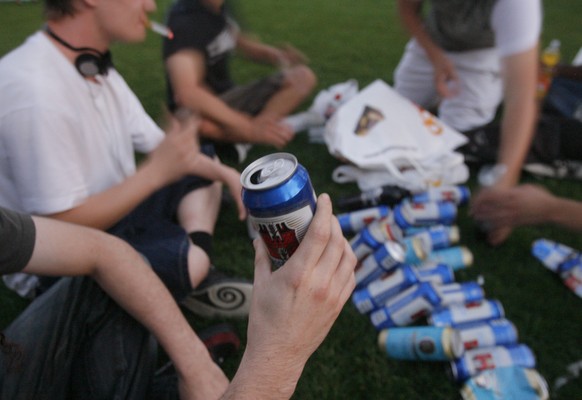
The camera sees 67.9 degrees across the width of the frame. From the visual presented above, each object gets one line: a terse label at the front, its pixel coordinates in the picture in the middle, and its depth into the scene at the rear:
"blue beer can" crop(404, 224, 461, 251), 2.03
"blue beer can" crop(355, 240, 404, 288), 1.82
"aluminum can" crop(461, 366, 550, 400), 1.38
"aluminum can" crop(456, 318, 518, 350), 1.58
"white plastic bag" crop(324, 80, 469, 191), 2.57
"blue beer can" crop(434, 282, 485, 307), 1.74
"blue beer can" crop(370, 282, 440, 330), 1.70
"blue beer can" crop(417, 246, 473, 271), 2.01
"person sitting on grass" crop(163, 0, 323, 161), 2.40
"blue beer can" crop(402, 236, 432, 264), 1.92
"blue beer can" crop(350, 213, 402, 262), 1.92
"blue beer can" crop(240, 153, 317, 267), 0.81
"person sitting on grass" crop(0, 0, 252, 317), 1.32
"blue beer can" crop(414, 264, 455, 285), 1.82
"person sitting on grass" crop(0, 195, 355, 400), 0.80
